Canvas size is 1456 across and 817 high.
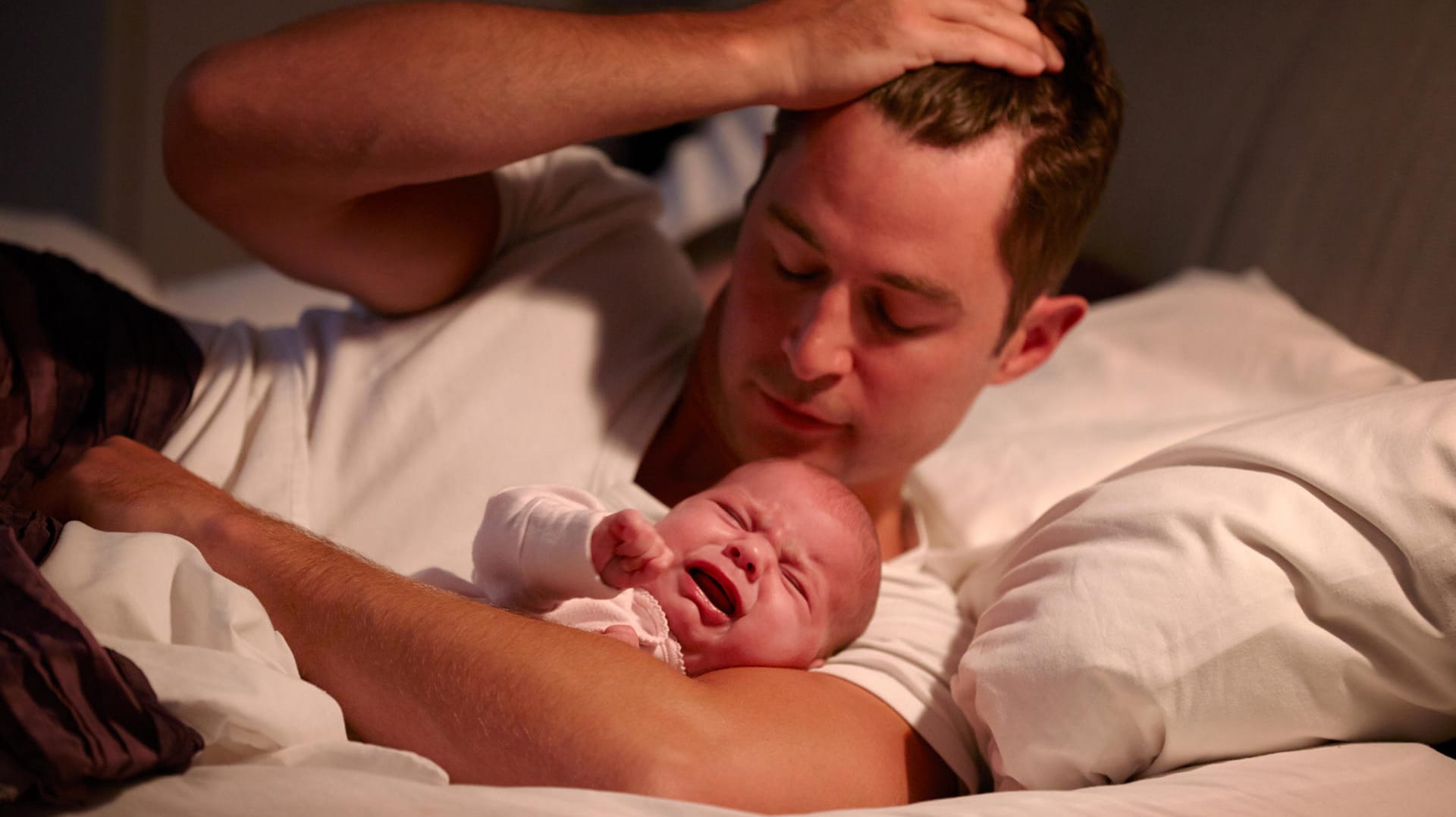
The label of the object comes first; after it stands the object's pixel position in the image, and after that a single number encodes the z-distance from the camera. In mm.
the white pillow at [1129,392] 1772
